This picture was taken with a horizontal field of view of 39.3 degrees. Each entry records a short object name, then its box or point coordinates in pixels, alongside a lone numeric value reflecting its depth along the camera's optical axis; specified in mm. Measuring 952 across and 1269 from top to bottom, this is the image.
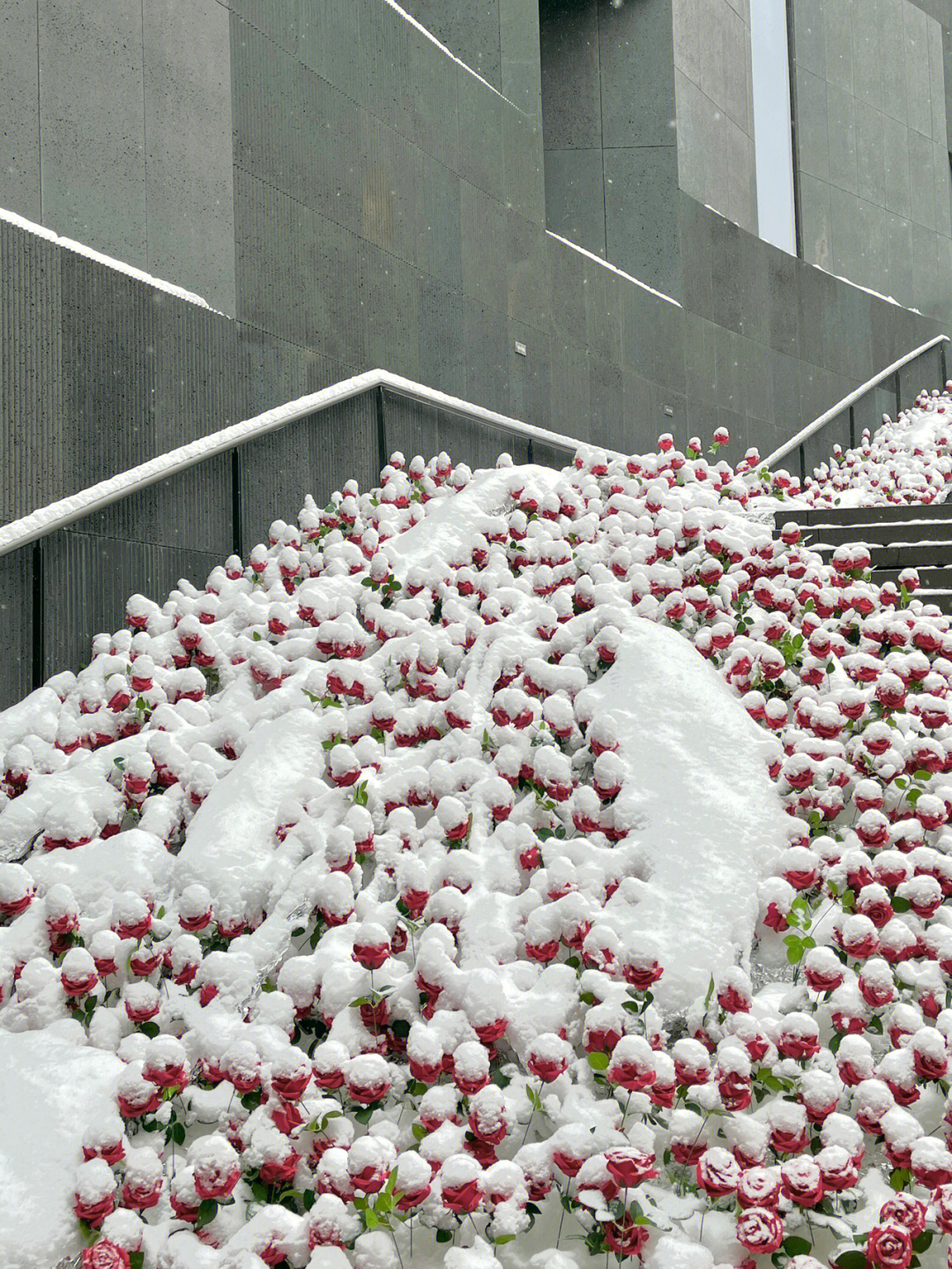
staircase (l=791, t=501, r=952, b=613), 5727
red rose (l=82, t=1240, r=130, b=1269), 2266
